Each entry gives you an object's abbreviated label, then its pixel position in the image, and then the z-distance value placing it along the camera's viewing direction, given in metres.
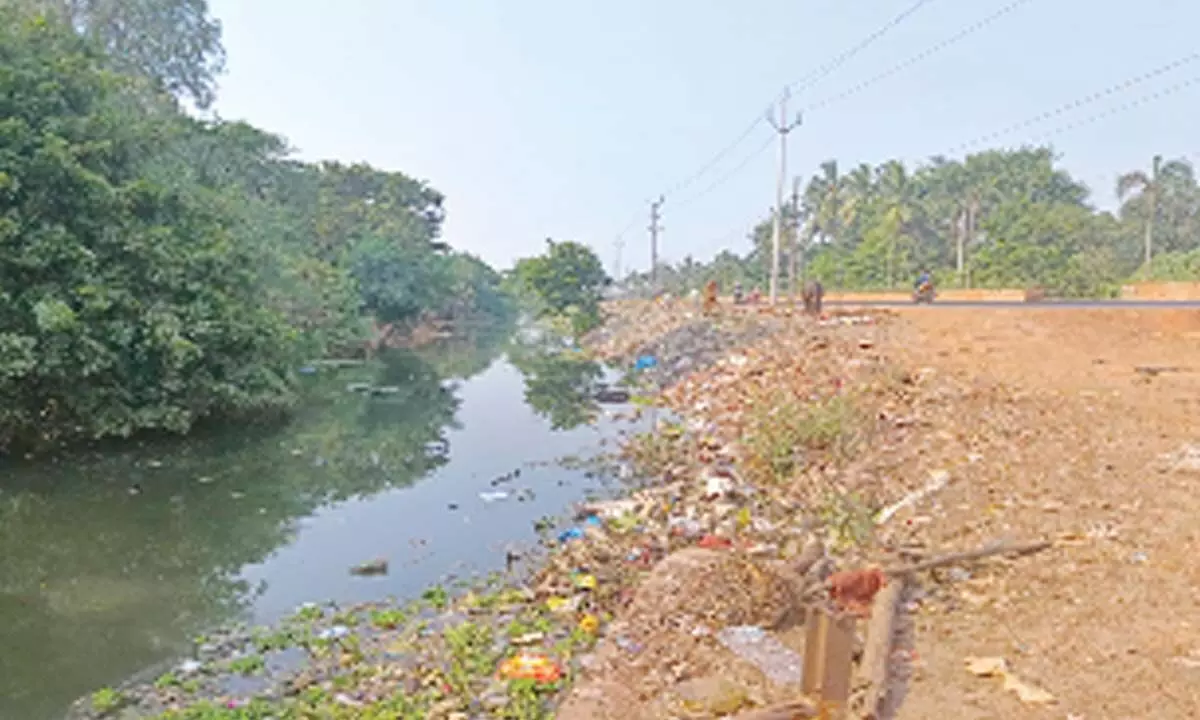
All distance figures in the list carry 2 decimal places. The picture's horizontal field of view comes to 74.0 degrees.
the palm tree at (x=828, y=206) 40.44
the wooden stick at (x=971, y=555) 4.07
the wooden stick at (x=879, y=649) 2.90
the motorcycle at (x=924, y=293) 18.03
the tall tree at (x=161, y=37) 19.83
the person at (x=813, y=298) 16.53
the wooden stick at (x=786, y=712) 2.73
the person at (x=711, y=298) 20.97
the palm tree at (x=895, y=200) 30.61
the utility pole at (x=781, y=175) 20.67
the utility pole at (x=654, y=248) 39.88
